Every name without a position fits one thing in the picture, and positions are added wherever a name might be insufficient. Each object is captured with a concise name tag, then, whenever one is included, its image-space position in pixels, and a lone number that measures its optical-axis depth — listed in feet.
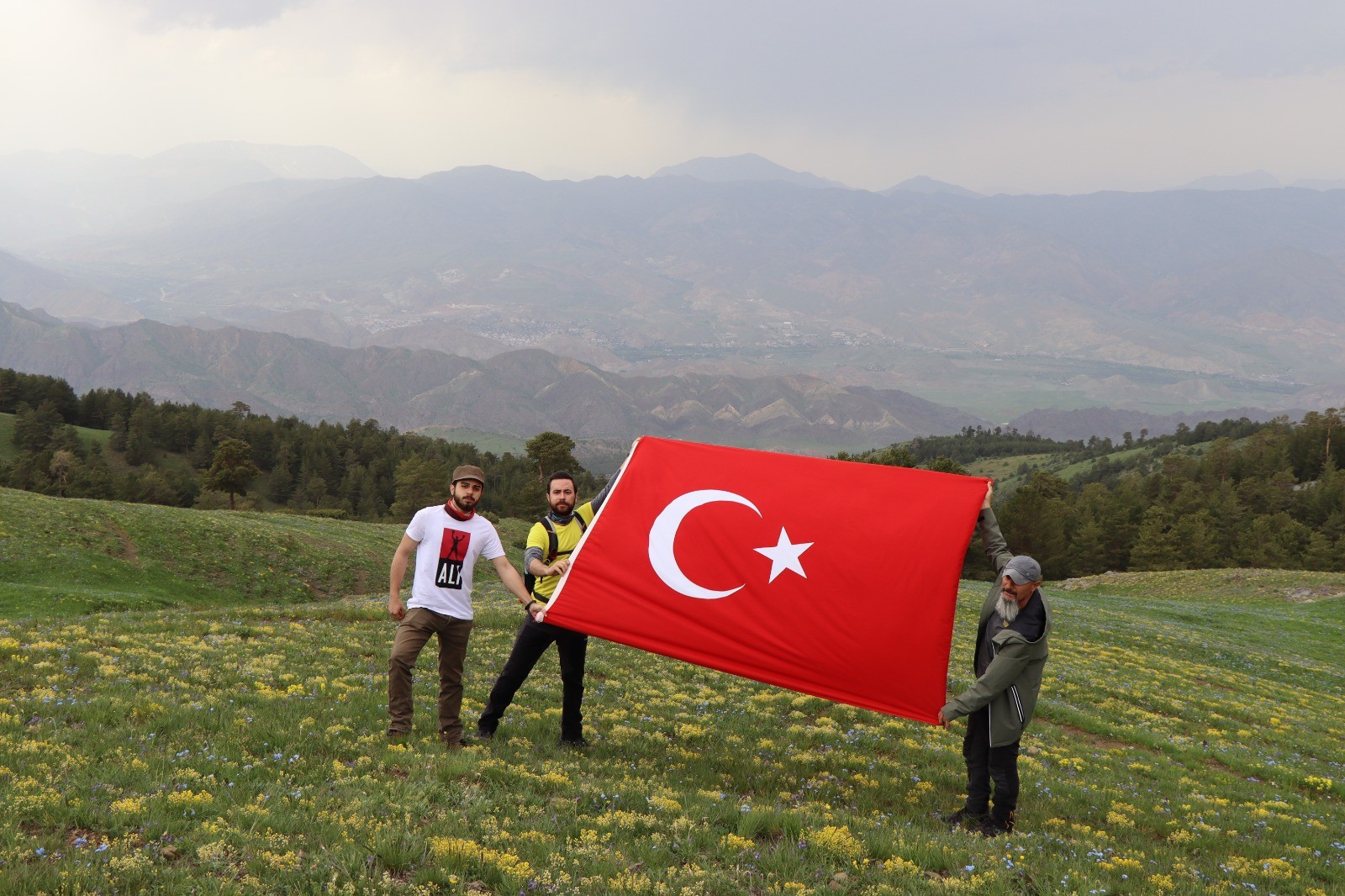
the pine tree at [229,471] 323.78
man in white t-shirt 35.91
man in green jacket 32.96
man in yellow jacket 37.60
